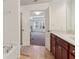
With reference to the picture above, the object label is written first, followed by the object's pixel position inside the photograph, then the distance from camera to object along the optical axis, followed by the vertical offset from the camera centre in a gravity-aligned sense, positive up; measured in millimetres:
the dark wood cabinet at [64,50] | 1089 -486
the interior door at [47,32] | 2732 -216
